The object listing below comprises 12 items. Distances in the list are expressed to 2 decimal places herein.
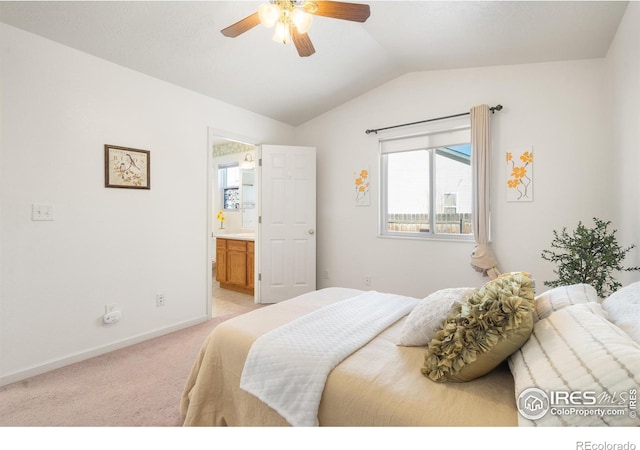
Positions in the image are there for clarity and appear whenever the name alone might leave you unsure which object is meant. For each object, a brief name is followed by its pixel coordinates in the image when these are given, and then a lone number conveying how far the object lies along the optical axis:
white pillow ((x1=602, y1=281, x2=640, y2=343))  0.94
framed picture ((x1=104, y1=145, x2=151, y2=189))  2.54
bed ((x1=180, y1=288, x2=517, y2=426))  0.93
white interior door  3.90
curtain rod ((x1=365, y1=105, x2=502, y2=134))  2.92
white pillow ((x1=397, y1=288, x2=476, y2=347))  1.29
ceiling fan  1.65
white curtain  2.93
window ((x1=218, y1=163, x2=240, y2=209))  5.69
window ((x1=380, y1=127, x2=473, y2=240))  3.27
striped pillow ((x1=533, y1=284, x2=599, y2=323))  1.17
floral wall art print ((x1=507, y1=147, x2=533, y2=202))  2.82
